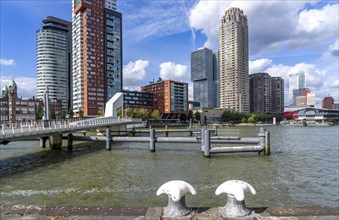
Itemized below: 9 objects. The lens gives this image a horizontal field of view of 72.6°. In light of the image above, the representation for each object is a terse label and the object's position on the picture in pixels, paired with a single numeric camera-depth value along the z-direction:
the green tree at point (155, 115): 140.12
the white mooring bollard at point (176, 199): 4.60
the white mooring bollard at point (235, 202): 4.54
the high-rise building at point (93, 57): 139.88
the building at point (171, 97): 167.50
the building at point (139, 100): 172.71
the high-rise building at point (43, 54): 197.12
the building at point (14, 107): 121.31
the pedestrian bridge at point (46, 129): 20.95
